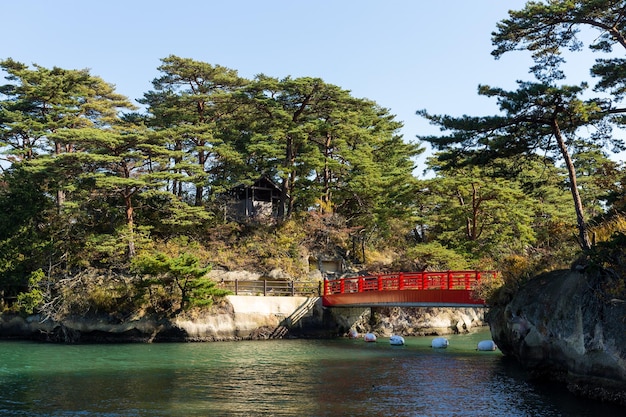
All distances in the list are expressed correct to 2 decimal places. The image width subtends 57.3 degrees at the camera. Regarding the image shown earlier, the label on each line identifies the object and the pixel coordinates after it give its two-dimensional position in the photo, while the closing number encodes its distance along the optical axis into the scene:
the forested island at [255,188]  19.19
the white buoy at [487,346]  24.55
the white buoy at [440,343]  25.84
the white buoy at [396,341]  26.77
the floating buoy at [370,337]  29.09
